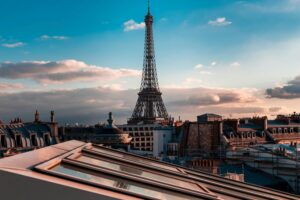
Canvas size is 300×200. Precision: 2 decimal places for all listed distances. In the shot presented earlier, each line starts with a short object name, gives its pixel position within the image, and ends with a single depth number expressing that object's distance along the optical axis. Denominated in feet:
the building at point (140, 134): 350.64
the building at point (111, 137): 210.59
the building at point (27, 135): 167.12
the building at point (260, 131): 196.44
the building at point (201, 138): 178.81
